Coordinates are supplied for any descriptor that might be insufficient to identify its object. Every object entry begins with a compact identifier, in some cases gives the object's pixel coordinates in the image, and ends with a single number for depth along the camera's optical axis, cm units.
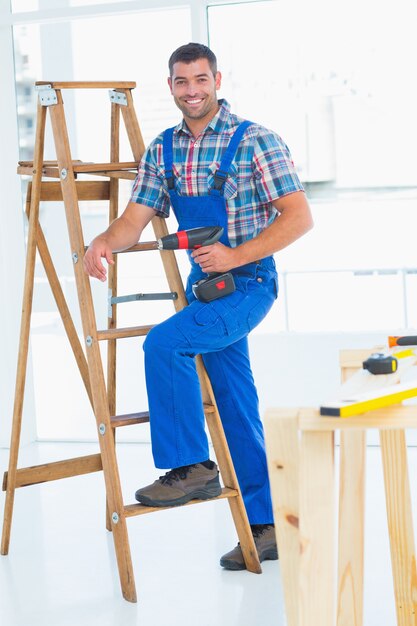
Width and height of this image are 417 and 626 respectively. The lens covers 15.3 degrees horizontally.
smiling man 473
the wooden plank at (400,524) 327
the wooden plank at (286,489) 231
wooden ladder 487
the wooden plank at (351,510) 330
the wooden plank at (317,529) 227
